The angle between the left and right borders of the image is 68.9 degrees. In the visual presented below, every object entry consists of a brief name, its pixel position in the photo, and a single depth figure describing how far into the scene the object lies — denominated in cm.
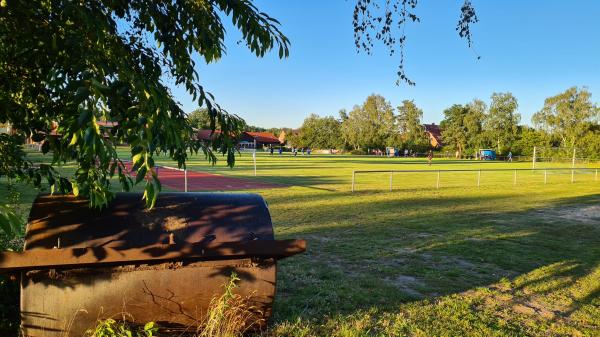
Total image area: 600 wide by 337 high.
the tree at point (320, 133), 10512
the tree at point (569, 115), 7656
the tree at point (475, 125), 9056
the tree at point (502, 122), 8744
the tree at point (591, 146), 5010
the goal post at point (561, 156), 4474
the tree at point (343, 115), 10644
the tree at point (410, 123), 9500
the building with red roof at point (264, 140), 11919
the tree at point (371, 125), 9644
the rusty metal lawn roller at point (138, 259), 309
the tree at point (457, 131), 9275
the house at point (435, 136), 11144
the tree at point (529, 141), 7762
